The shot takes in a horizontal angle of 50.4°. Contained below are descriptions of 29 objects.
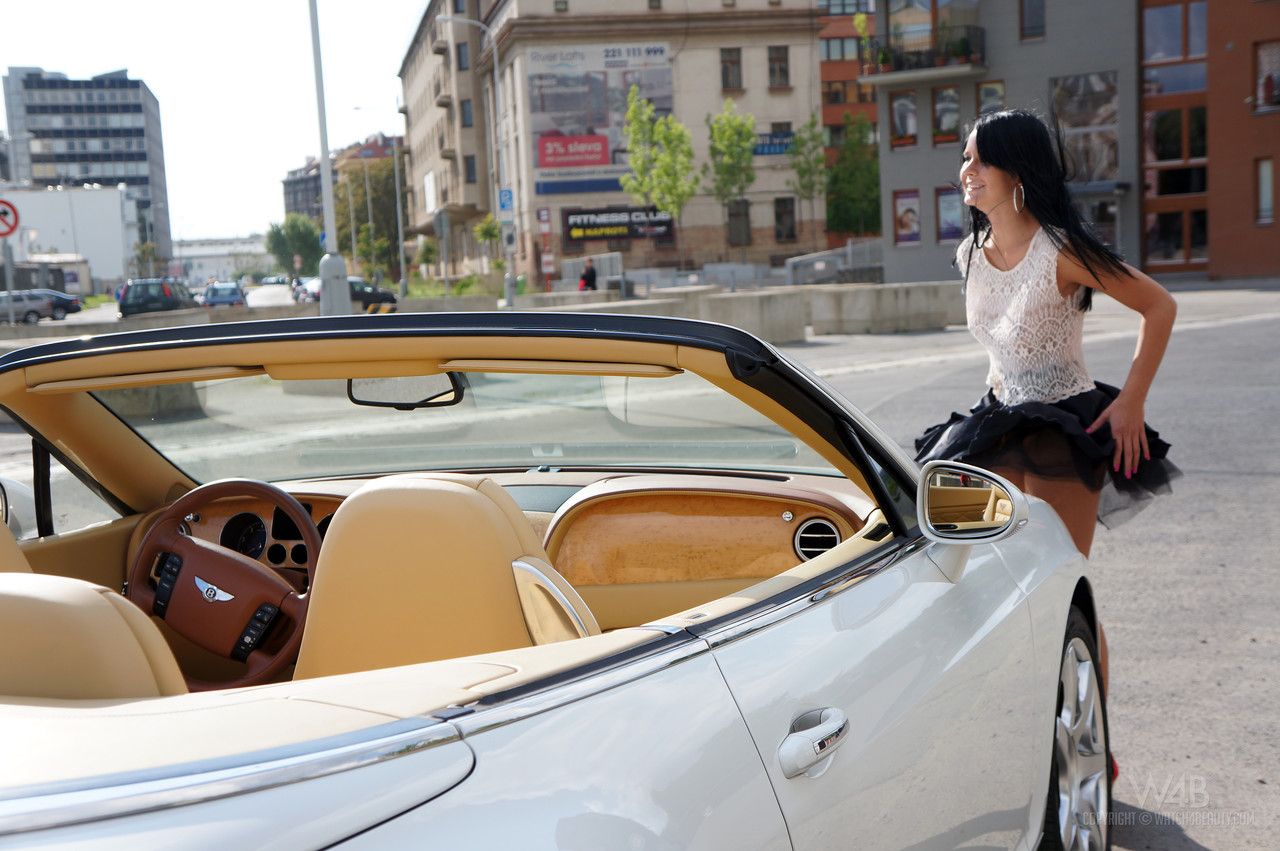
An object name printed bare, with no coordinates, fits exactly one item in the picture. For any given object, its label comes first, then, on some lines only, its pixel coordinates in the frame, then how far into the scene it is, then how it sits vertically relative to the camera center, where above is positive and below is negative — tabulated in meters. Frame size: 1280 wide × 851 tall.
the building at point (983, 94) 45.34 +5.20
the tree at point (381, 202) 115.31 +6.60
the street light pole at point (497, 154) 71.18 +6.32
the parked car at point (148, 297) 50.50 -0.22
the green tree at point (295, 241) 161.12 +5.09
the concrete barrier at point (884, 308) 24.83 -1.01
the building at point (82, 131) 185.38 +22.45
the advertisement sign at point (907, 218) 49.31 +1.19
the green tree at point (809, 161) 63.38 +4.44
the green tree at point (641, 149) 60.41 +5.18
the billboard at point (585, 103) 64.06 +7.76
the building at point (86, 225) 122.75 +6.39
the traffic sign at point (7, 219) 20.95 +1.21
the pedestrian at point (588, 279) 41.50 -0.33
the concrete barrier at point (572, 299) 32.81 -0.75
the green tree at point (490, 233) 66.12 +1.99
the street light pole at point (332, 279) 19.53 +0.03
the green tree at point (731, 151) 60.69 +4.91
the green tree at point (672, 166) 59.50 +4.26
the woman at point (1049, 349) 3.60 -0.29
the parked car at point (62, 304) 60.32 -0.40
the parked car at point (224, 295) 62.31 -0.38
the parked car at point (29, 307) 56.44 -0.42
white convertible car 1.34 -0.53
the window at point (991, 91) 47.31 +5.38
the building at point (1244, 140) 42.25 +2.92
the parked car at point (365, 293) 45.76 -0.51
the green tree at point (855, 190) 70.88 +3.33
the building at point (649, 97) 64.12 +7.58
